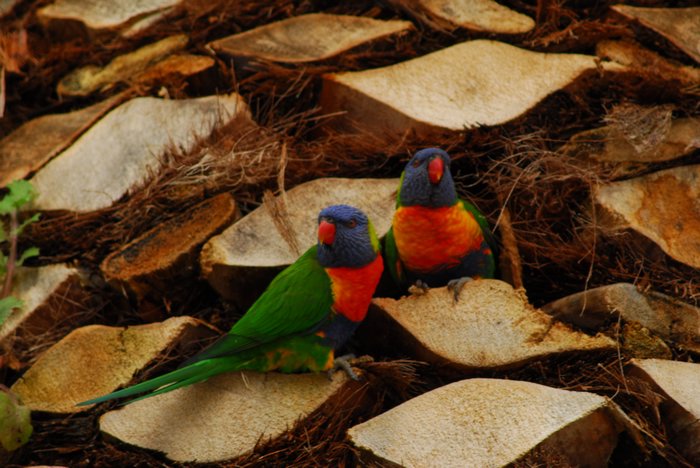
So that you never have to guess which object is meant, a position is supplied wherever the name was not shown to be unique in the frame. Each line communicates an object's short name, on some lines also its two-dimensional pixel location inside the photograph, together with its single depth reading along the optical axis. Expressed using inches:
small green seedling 262.5
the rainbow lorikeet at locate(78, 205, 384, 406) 220.4
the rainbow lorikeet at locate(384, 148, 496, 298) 241.1
